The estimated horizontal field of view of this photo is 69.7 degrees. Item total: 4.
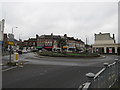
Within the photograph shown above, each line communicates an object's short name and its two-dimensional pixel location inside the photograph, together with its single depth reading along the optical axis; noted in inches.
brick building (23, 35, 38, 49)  2279.5
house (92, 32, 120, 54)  1362.1
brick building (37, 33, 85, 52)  2010.3
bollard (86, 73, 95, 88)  81.5
